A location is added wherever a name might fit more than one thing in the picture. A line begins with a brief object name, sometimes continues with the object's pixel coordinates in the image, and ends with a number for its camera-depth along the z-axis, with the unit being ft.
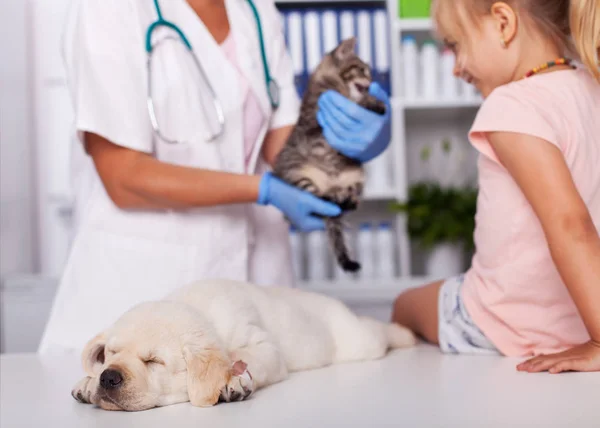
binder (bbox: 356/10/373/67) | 8.04
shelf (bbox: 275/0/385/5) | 8.14
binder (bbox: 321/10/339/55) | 8.04
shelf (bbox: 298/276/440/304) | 7.60
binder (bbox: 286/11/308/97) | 8.01
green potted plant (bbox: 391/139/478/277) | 7.98
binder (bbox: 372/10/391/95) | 8.05
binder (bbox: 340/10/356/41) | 8.05
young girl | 2.98
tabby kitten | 3.92
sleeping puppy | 2.37
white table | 2.08
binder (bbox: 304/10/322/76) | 8.02
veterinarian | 3.83
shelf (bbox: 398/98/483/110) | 8.04
